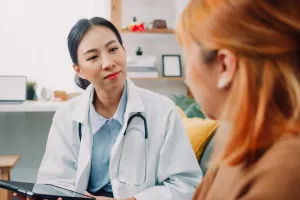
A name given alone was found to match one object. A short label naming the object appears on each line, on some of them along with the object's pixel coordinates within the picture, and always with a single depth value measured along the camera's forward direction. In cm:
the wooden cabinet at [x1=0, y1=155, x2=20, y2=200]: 219
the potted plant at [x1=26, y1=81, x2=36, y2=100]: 287
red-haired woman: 60
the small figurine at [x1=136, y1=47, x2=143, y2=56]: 301
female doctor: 143
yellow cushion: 188
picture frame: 301
